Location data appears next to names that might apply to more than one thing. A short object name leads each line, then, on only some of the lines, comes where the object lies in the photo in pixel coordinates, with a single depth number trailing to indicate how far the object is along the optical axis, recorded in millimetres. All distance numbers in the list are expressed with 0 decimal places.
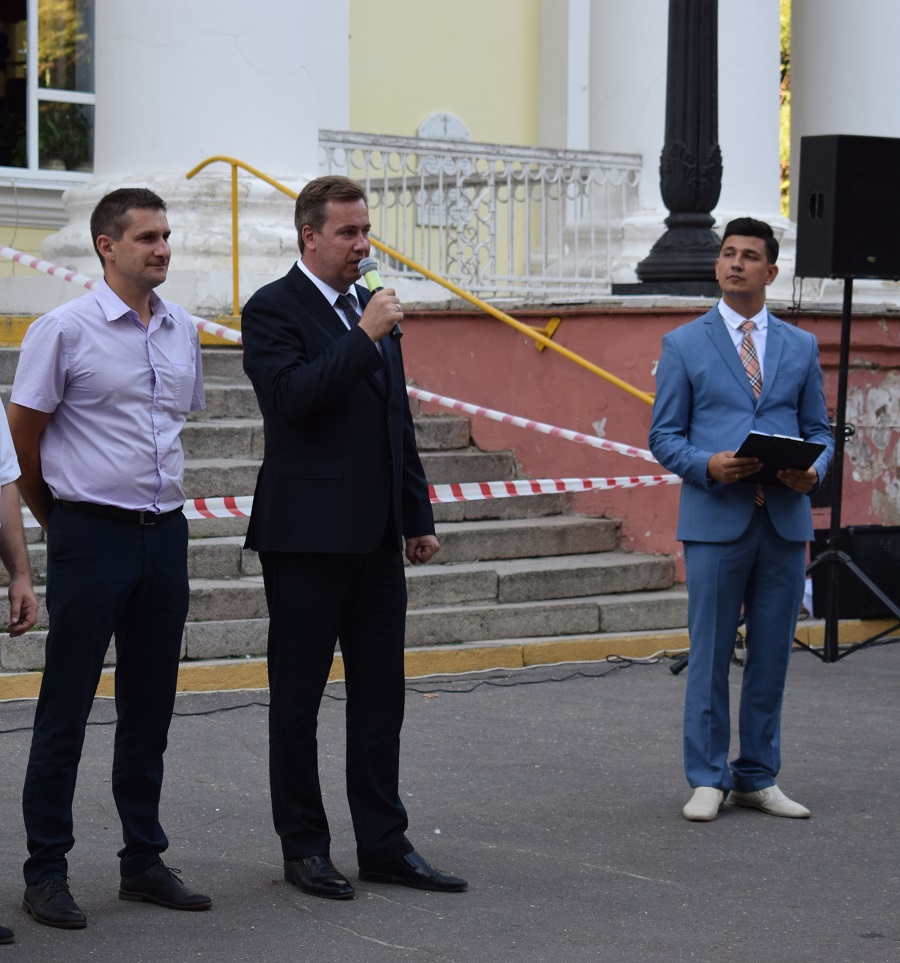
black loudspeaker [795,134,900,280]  15467
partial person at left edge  7572
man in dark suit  8355
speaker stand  15182
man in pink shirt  8025
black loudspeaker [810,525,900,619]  16619
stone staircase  14419
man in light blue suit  10219
